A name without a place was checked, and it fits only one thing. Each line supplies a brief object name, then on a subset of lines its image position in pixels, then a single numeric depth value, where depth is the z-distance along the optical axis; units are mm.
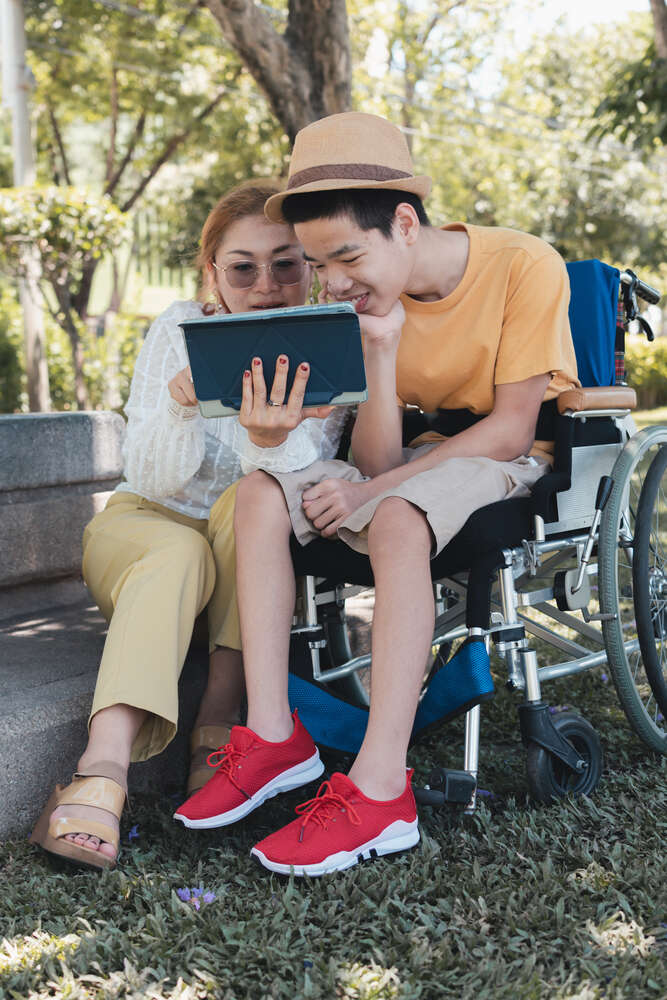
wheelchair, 2293
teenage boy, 2088
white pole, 10797
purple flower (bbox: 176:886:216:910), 1958
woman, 2189
